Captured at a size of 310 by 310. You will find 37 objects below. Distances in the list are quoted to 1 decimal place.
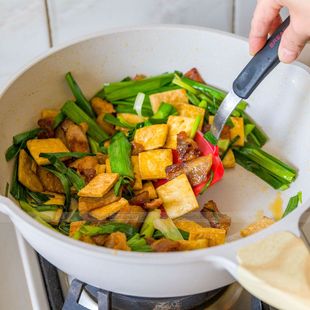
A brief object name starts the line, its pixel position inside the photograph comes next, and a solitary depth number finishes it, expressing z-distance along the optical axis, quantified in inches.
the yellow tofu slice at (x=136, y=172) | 39.7
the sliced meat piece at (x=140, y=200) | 38.4
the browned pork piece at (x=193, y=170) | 39.6
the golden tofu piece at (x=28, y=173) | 38.5
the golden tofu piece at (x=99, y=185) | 37.2
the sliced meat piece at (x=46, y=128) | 41.8
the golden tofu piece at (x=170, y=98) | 44.4
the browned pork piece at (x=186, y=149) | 40.3
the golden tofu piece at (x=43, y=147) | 39.9
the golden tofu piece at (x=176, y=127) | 42.1
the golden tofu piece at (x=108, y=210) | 36.4
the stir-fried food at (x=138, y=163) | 36.2
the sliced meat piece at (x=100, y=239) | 33.5
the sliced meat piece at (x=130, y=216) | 36.5
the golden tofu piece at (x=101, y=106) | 44.8
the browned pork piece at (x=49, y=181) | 39.9
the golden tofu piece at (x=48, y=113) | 42.8
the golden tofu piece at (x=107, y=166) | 40.2
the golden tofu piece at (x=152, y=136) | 41.1
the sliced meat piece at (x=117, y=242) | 32.5
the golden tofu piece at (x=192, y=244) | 32.8
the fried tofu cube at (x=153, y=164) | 39.9
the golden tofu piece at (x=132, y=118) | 44.5
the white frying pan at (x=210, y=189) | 27.3
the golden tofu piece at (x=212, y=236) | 35.0
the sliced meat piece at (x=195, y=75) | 45.1
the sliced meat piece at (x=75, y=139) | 42.1
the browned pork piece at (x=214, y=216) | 37.7
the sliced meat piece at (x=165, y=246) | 32.0
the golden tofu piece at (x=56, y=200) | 38.6
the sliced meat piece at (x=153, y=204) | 37.9
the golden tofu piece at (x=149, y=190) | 39.1
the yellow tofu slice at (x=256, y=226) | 35.8
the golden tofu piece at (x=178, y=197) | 37.7
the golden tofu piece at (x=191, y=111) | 43.3
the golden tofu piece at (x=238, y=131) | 42.9
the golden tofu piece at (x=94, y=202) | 37.3
